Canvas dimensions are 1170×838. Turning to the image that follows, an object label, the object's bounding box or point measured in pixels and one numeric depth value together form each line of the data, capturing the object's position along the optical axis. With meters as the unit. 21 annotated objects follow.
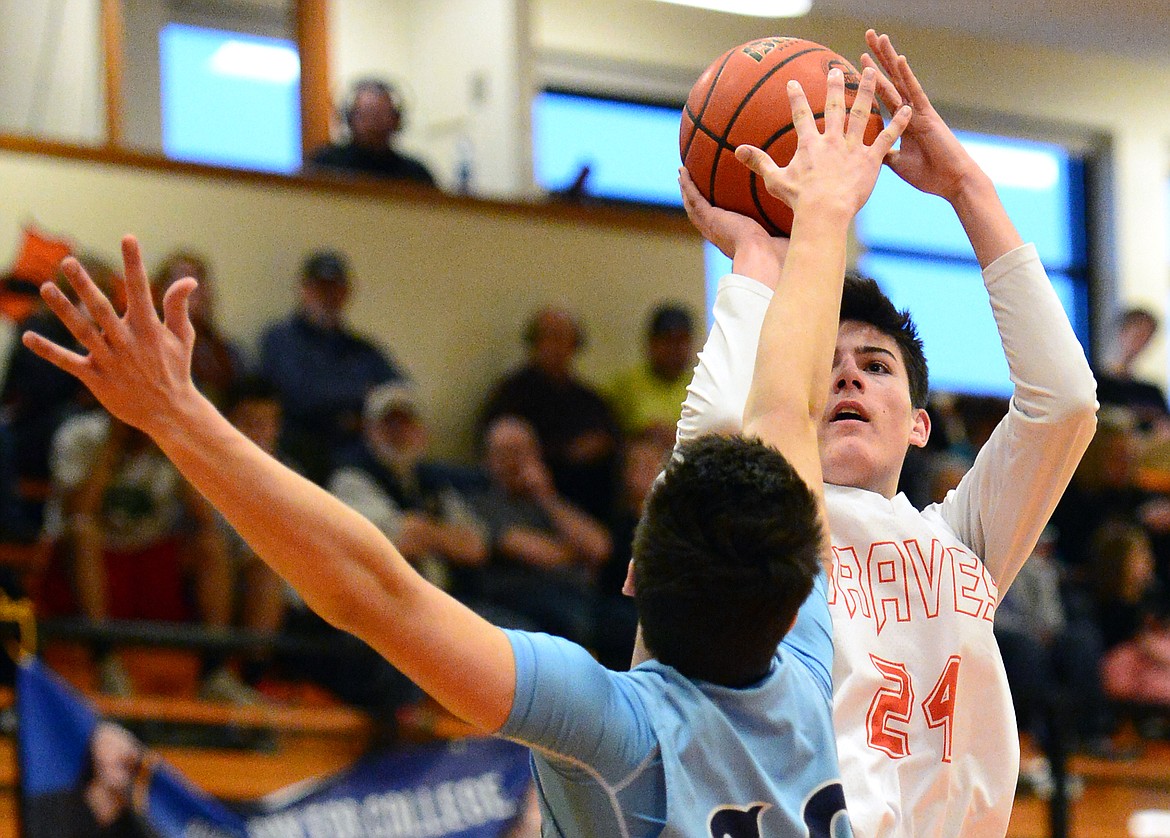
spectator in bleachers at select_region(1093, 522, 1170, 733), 15.83
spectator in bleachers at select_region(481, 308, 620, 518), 14.56
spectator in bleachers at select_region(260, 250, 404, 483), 13.81
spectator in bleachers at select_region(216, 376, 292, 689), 12.00
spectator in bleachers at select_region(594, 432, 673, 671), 13.04
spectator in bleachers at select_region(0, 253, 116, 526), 12.39
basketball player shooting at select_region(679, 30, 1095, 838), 4.21
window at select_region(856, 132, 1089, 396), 23.60
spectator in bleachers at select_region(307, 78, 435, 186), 15.80
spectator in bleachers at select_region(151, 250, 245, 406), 12.80
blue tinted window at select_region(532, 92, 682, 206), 21.82
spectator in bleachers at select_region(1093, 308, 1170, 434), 19.79
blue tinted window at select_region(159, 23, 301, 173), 17.69
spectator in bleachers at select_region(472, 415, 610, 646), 12.89
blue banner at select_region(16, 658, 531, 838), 9.16
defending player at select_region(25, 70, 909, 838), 2.91
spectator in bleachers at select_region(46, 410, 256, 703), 11.53
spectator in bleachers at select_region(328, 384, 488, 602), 12.61
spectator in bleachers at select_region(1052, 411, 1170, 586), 17.62
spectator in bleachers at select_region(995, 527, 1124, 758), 14.86
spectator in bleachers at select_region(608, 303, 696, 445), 15.56
